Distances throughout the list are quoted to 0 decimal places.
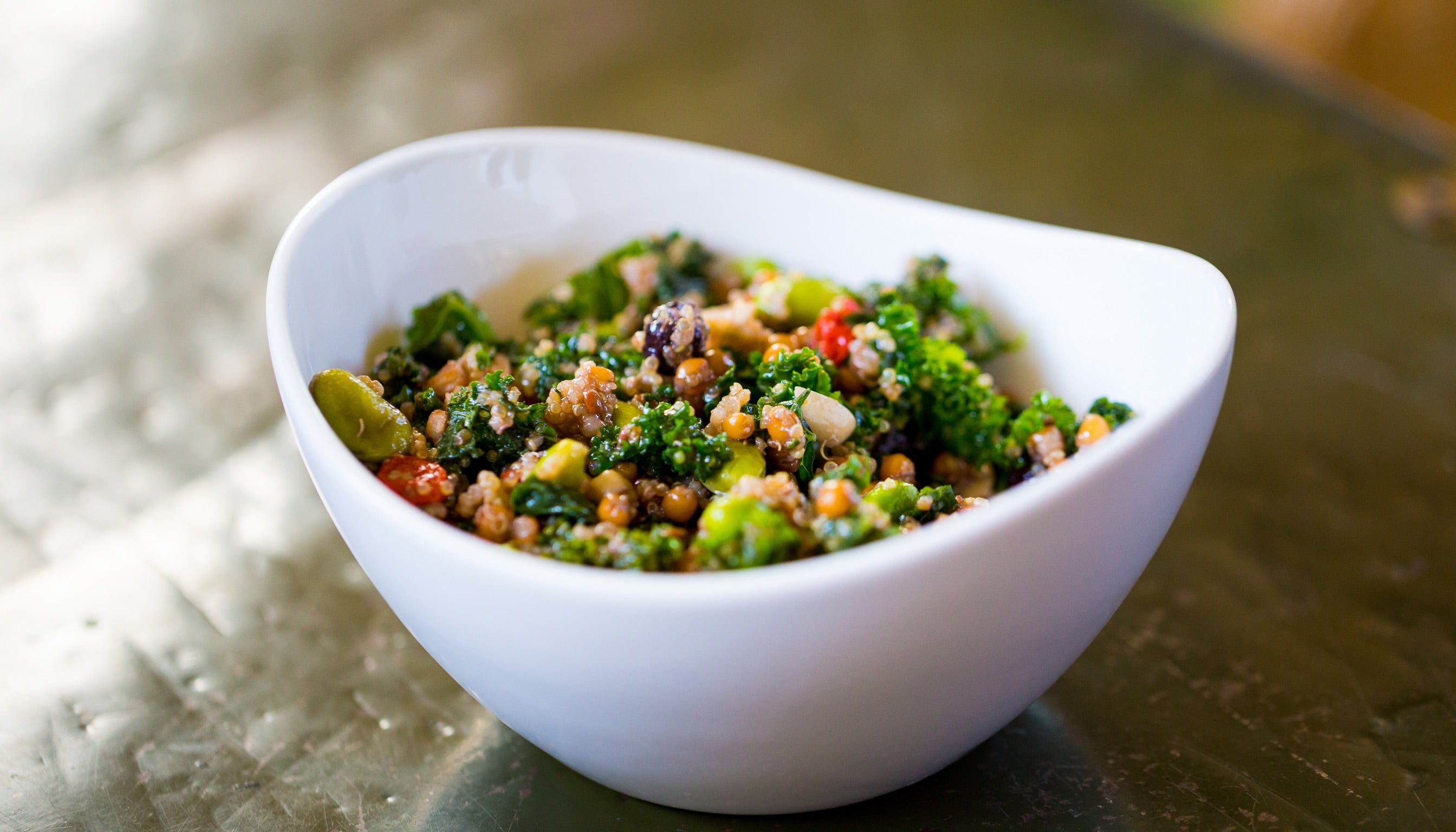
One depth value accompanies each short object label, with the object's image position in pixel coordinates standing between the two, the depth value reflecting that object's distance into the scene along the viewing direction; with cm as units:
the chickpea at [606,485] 34
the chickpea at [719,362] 38
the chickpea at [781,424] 35
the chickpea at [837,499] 32
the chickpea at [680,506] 34
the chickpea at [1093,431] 36
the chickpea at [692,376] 37
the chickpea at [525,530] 33
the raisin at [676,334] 37
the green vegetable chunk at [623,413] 36
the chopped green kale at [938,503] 35
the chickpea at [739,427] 35
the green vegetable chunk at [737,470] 34
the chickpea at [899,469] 37
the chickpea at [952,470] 39
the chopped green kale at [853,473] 34
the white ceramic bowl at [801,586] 30
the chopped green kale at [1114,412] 37
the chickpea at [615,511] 33
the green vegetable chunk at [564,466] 34
